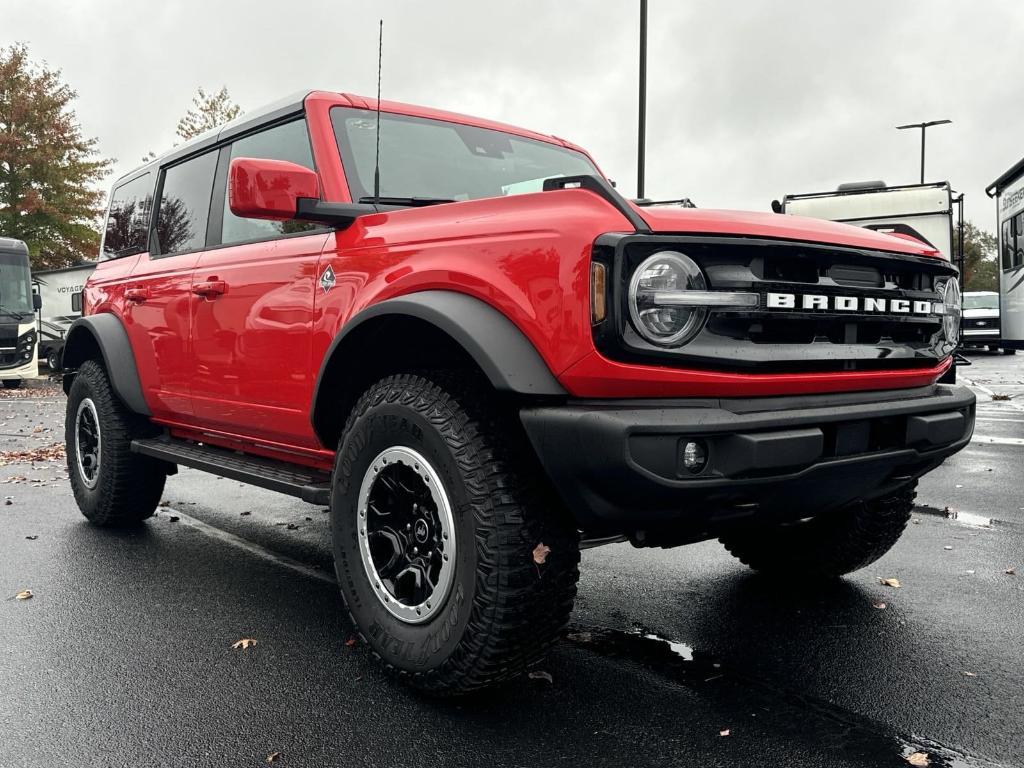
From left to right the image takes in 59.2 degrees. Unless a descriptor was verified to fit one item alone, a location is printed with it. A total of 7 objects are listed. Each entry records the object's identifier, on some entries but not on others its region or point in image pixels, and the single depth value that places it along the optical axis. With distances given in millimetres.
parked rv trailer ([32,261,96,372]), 26359
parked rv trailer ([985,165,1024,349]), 13891
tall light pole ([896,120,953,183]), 32969
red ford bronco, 2373
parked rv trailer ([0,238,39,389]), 19297
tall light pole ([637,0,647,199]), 13969
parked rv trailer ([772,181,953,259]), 11984
